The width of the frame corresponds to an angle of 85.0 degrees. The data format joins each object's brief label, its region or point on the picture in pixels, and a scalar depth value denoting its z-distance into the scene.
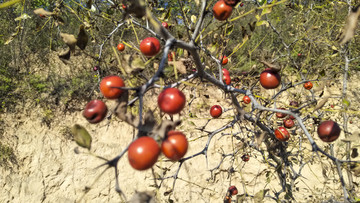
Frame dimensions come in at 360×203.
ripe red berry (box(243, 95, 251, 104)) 0.40
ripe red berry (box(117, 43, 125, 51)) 0.44
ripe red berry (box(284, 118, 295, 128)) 0.34
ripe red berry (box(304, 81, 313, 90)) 0.39
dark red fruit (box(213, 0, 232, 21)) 0.17
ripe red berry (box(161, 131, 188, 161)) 0.13
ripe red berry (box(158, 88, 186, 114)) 0.13
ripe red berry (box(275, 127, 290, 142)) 0.27
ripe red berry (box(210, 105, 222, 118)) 0.33
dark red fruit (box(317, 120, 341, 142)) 0.18
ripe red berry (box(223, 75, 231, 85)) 0.31
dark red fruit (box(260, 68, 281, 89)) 0.20
